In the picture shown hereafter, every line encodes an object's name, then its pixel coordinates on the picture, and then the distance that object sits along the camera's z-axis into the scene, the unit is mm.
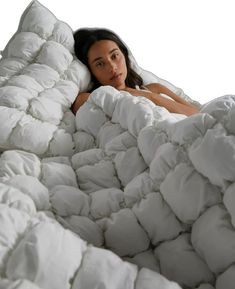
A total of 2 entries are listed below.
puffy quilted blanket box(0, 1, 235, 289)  642
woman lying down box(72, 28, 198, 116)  1808
